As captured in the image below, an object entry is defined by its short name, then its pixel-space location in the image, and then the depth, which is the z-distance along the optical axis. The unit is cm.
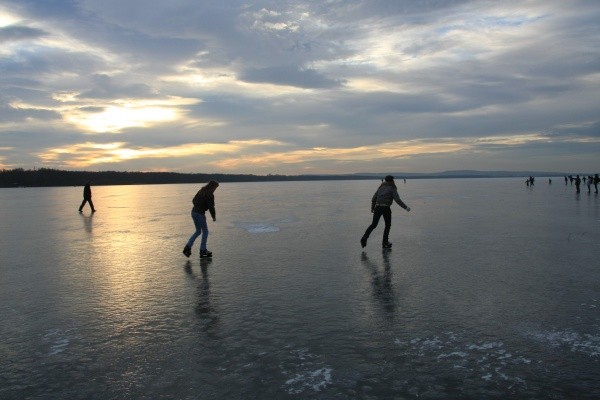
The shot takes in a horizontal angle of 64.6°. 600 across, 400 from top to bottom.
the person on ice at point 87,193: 2343
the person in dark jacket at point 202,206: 1005
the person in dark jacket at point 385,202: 1093
